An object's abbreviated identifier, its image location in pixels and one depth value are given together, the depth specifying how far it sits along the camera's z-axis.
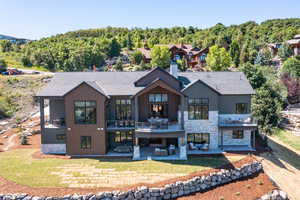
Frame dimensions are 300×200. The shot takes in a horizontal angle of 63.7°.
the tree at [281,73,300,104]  39.09
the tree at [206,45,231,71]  53.31
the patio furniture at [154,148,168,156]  21.01
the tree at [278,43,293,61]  61.53
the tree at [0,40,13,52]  85.81
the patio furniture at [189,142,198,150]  22.36
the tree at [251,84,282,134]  28.16
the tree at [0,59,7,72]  59.00
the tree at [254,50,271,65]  58.09
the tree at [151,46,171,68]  57.73
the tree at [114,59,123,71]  59.55
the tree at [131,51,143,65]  65.94
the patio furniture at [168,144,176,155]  21.36
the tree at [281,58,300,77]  44.47
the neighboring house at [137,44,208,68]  65.31
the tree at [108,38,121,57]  79.00
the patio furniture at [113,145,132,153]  21.88
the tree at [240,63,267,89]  34.72
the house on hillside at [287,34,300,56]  62.81
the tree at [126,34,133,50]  92.19
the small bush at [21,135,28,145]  25.05
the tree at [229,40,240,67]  61.99
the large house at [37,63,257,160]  21.31
